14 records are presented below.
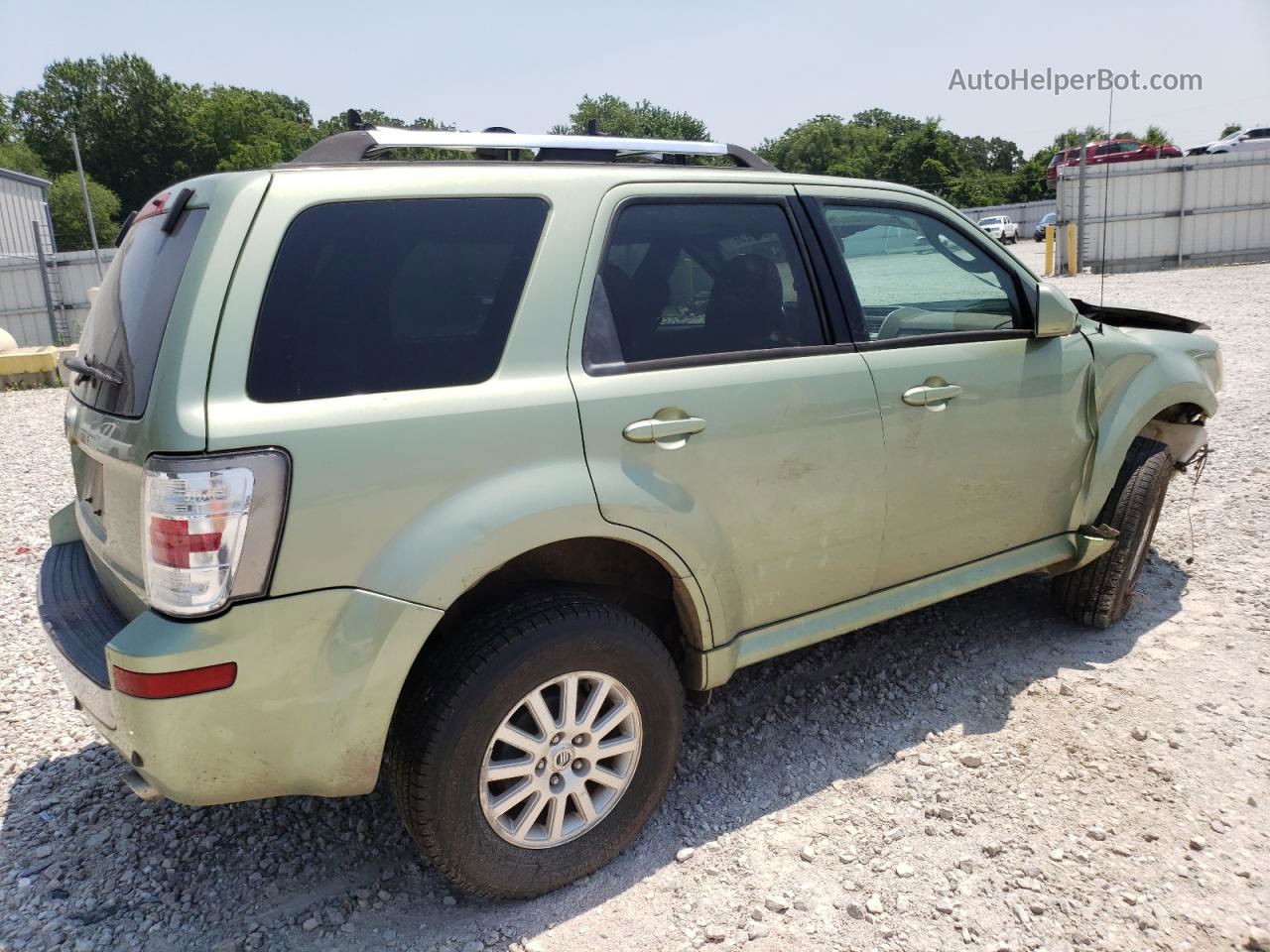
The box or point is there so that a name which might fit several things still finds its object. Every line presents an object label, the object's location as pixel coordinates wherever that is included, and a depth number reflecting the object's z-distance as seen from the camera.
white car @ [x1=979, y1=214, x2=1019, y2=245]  37.33
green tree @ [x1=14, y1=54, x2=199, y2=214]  68.56
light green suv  2.04
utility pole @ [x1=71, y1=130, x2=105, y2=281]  17.23
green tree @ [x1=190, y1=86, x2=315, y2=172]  67.88
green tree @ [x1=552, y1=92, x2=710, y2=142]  79.32
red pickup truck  28.11
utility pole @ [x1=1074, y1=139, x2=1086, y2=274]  20.86
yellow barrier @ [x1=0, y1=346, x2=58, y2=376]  12.49
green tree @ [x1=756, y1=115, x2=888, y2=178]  80.81
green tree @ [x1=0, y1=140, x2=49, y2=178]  57.19
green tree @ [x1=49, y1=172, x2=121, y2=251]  47.34
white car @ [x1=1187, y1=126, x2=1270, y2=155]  30.20
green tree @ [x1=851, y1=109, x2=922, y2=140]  92.50
